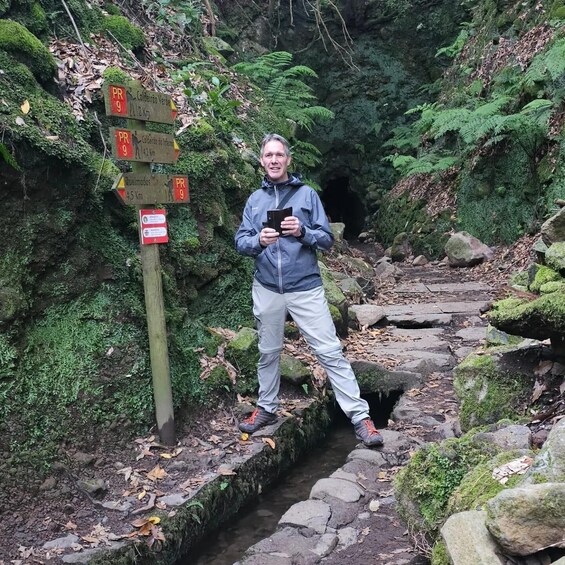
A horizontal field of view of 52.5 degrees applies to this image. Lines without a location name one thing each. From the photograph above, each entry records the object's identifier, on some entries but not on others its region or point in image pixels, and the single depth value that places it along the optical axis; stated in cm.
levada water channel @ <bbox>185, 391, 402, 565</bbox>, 351
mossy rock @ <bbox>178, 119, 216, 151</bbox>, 557
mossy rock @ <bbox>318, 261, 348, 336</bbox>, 621
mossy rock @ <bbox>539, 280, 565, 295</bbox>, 308
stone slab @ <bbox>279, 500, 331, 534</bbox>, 321
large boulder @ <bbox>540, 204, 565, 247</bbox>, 365
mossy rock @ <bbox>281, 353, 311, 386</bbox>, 493
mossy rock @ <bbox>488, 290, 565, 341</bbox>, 290
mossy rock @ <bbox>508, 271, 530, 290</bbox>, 526
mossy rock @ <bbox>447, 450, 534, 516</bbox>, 226
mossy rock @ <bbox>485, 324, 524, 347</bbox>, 431
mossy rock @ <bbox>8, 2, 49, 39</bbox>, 505
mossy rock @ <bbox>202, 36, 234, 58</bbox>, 883
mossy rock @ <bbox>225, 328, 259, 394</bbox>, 482
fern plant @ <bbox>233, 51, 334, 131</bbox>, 1024
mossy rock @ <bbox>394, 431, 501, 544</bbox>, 262
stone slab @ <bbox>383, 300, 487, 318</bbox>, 739
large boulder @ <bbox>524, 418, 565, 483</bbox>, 201
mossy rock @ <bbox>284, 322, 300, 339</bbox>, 574
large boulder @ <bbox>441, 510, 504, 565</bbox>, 186
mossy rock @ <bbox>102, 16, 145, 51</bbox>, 629
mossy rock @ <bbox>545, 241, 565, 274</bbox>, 333
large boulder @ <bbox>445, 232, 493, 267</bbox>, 1027
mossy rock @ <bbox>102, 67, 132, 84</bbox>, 527
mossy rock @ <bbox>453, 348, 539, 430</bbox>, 337
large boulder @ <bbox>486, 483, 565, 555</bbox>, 178
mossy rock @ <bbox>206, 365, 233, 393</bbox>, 464
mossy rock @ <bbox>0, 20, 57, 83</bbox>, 437
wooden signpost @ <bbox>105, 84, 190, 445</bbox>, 384
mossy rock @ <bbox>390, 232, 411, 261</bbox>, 1263
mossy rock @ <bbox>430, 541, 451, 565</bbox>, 216
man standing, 399
